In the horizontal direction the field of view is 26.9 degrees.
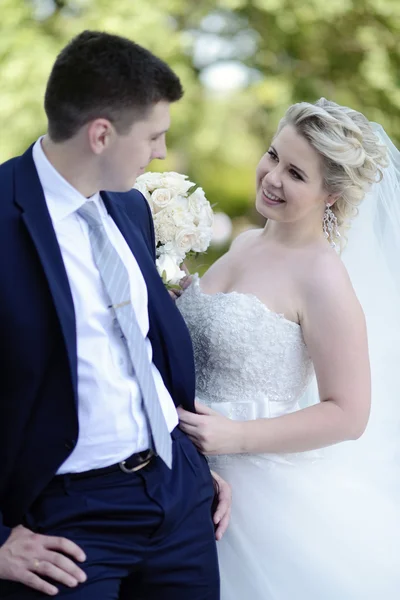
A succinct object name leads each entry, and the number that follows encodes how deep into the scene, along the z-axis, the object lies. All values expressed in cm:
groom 212
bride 294
